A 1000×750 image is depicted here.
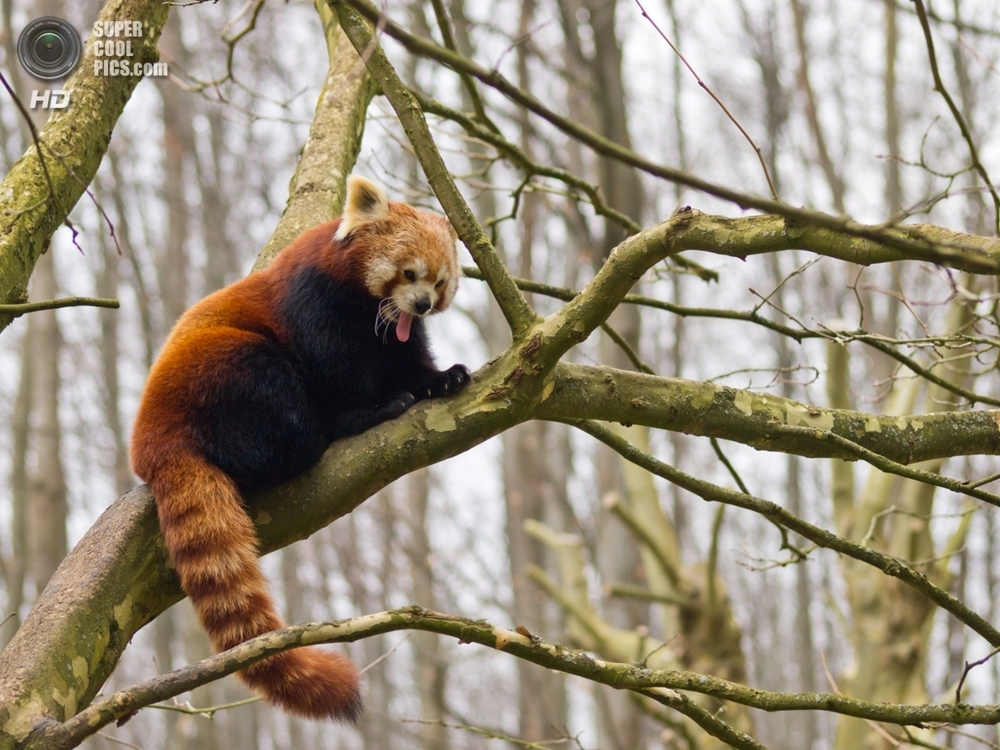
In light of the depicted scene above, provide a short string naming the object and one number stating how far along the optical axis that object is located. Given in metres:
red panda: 5.61
